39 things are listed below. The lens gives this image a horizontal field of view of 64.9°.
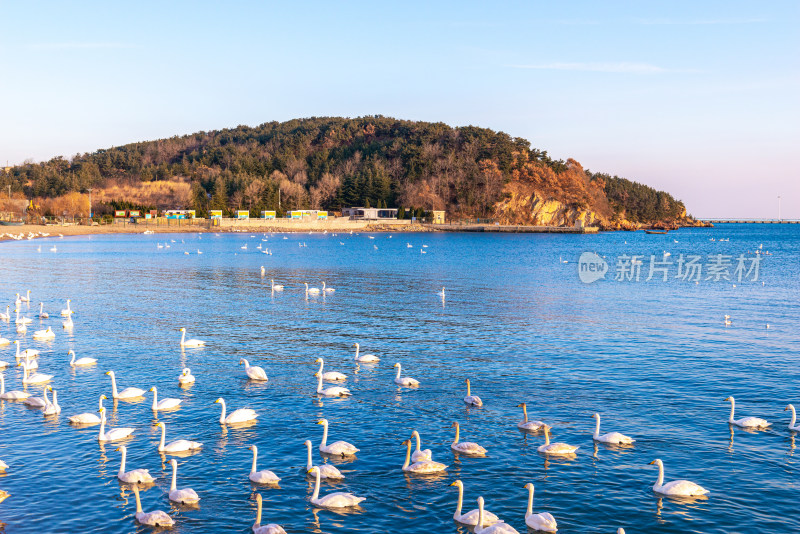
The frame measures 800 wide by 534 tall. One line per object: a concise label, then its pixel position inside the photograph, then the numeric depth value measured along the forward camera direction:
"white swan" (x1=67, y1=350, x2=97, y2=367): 26.27
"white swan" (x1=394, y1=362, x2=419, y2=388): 24.20
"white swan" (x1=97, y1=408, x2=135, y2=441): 18.23
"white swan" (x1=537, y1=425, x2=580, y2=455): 17.73
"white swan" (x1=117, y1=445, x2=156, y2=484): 15.76
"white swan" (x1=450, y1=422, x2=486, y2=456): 17.66
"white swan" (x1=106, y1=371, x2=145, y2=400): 21.86
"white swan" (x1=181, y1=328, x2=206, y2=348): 30.51
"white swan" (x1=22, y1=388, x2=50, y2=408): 21.08
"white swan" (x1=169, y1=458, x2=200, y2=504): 14.77
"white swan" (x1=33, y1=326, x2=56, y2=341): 31.72
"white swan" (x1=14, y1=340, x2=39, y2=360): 26.20
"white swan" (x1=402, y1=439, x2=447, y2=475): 16.47
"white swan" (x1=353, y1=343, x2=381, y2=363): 27.86
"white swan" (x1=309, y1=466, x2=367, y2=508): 14.70
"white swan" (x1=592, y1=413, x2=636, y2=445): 18.36
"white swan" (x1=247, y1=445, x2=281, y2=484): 15.79
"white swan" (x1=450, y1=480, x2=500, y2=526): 13.76
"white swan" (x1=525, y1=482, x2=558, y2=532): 13.55
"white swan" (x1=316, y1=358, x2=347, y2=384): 24.58
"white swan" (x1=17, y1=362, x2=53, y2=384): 23.78
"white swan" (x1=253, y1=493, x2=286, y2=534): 13.20
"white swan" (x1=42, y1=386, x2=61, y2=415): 20.52
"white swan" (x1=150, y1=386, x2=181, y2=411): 20.86
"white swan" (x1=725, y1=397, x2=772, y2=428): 19.88
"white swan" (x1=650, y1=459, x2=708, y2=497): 15.42
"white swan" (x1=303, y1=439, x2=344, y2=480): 16.06
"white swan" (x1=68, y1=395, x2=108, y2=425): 19.72
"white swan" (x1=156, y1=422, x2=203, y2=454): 17.56
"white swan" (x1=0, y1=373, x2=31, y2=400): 21.91
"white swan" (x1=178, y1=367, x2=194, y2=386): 24.08
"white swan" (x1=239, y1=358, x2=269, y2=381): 24.88
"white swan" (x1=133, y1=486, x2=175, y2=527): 13.71
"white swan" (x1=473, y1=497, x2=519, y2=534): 13.12
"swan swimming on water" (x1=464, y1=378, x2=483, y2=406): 21.97
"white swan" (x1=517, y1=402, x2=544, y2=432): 19.39
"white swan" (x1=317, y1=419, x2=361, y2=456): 17.41
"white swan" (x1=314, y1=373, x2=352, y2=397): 23.12
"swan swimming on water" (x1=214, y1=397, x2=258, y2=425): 19.83
